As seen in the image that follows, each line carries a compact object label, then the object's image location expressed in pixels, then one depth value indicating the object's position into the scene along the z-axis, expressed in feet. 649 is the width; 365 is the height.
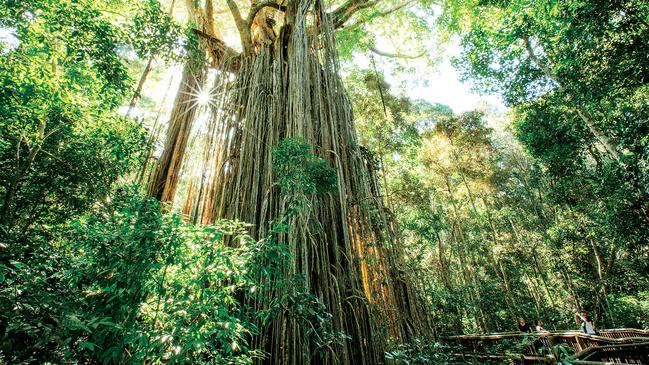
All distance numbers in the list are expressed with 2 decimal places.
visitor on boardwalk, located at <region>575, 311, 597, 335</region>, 17.59
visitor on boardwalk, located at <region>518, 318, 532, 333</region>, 19.86
